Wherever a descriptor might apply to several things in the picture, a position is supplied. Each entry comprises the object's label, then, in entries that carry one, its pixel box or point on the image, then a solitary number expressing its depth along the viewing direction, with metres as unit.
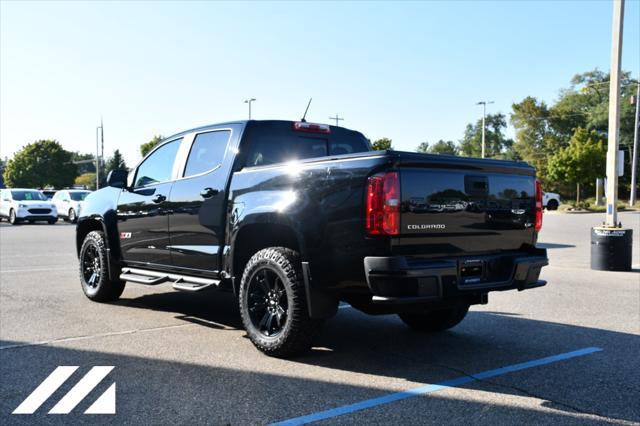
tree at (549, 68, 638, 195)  69.50
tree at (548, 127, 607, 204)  48.53
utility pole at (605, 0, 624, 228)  10.78
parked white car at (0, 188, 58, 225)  28.39
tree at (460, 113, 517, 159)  117.12
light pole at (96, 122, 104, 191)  62.65
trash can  10.61
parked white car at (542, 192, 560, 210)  43.88
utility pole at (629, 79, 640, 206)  45.01
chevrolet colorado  4.18
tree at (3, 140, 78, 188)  80.44
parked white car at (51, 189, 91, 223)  30.61
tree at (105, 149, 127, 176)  92.25
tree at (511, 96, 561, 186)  78.38
